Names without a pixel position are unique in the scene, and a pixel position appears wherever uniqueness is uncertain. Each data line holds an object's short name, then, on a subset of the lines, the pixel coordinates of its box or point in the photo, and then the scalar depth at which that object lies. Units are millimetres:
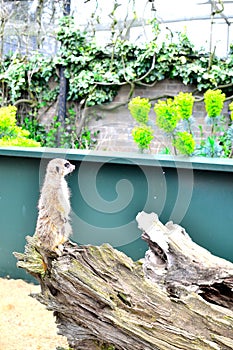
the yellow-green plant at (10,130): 4012
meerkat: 1689
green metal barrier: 2797
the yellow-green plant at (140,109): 4043
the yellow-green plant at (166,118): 3488
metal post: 6906
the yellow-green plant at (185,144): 3135
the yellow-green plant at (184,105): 3752
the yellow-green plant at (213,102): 3812
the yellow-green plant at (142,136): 3391
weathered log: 1335
